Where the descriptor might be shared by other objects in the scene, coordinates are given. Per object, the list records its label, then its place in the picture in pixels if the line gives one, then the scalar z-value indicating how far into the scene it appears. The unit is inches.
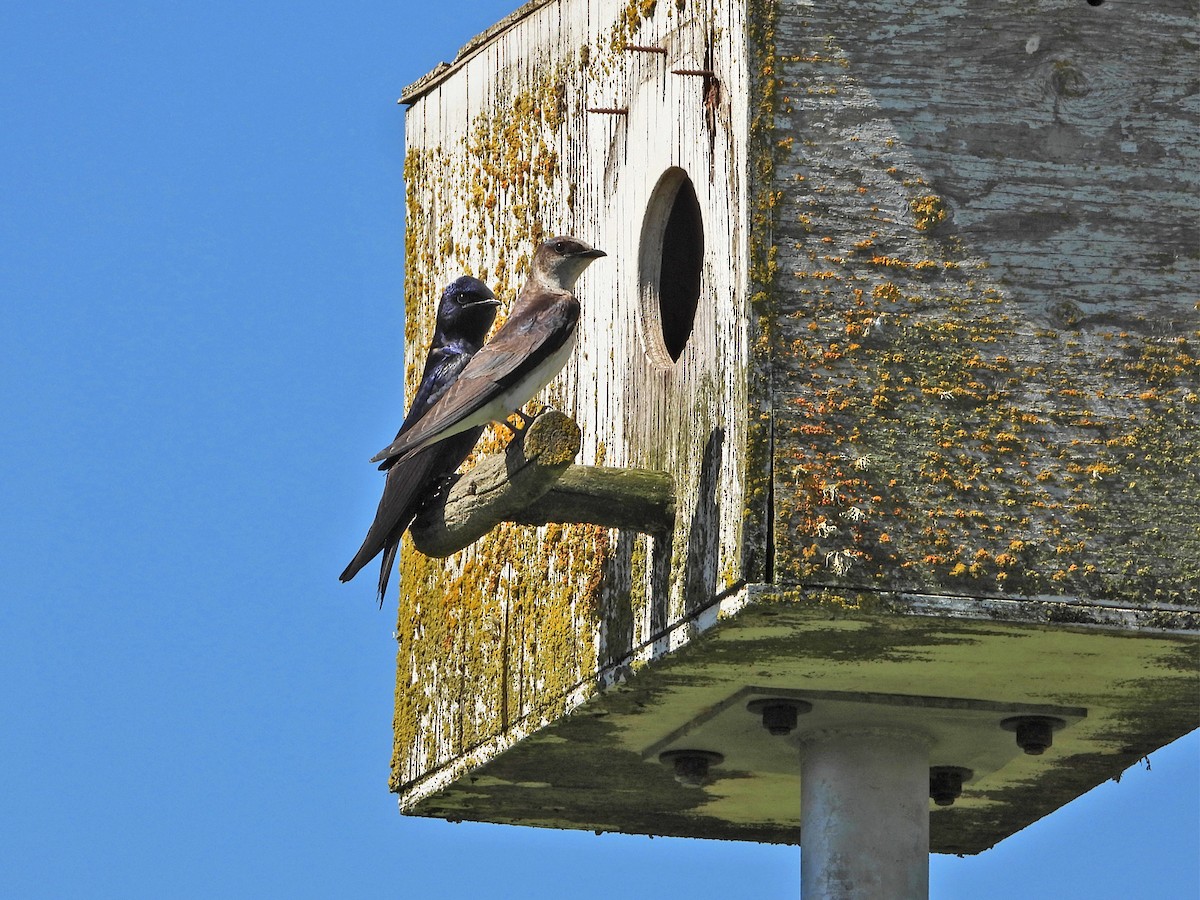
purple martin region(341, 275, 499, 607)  638.5
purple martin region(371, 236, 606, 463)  622.8
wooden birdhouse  586.6
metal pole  670.5
